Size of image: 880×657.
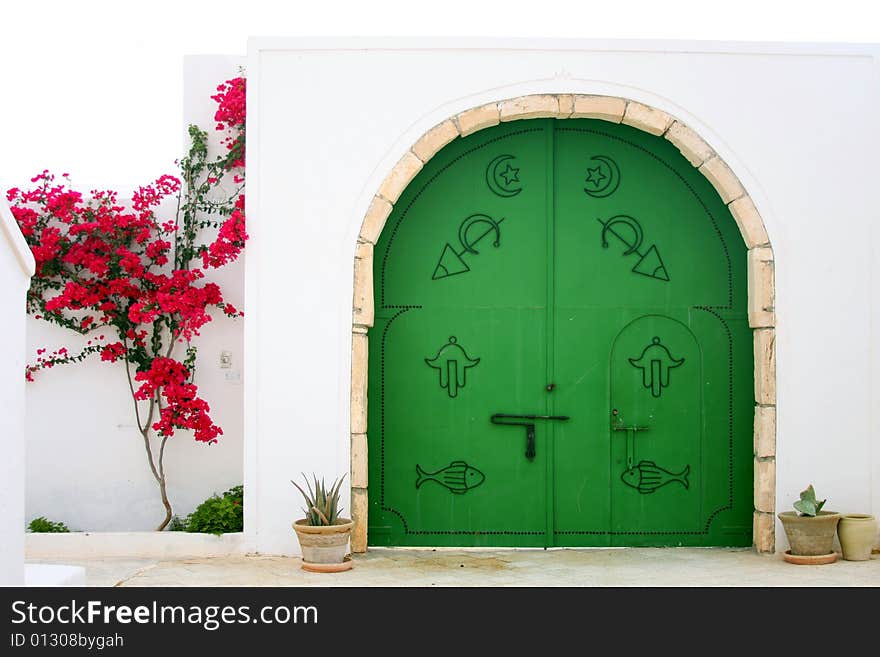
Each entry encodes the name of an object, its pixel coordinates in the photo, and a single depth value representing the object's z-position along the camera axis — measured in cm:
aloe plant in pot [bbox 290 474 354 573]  575
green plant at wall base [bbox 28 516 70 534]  652
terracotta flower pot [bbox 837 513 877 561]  603
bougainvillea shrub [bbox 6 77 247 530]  653
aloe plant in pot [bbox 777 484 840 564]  593
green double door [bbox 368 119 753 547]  647
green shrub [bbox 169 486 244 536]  637
